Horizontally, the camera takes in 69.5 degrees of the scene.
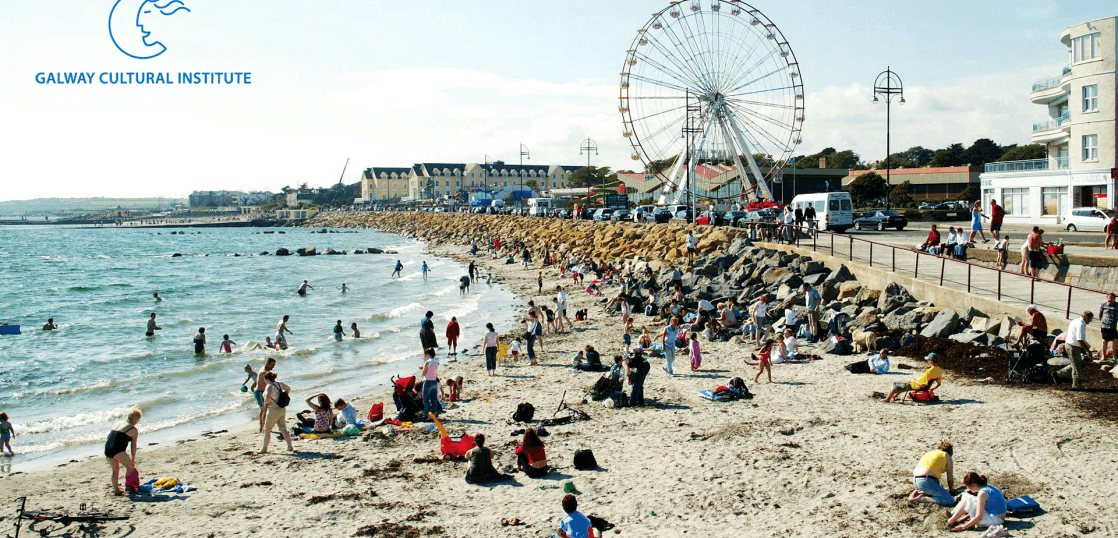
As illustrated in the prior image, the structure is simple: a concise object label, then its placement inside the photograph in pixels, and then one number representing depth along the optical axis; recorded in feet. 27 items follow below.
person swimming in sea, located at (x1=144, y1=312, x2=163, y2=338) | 89.10
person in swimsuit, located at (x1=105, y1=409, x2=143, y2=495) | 34.68
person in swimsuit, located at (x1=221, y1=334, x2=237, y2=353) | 75.77
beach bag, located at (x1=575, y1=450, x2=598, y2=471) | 35.94
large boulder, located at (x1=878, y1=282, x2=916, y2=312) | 61.46
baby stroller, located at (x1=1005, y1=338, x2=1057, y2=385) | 43.14
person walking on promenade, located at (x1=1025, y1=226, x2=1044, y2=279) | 57.57
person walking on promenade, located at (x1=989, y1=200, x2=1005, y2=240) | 74.59
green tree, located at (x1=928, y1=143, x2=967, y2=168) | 342.09
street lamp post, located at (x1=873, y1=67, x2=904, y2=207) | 149.07
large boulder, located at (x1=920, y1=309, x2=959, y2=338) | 53.62
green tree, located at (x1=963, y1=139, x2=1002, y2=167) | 331.57
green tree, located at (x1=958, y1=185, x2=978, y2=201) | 227.75
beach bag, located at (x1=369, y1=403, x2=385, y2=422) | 46.68
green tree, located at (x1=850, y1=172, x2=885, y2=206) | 246.47
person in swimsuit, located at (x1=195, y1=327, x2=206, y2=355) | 74.84
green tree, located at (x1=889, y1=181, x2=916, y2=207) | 216.35
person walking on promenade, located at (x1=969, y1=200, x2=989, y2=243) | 76.38
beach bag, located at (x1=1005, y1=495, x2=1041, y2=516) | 27.09
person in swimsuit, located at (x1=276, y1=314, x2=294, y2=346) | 76.64
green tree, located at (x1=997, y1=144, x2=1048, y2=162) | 273.13
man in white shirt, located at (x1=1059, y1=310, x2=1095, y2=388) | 39.88
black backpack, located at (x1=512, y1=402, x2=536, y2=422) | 44.45
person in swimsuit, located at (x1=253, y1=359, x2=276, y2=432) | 40.54
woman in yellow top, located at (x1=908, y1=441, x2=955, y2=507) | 28.68
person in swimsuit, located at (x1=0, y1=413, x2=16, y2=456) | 44.98
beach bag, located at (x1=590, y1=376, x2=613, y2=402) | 47.62
